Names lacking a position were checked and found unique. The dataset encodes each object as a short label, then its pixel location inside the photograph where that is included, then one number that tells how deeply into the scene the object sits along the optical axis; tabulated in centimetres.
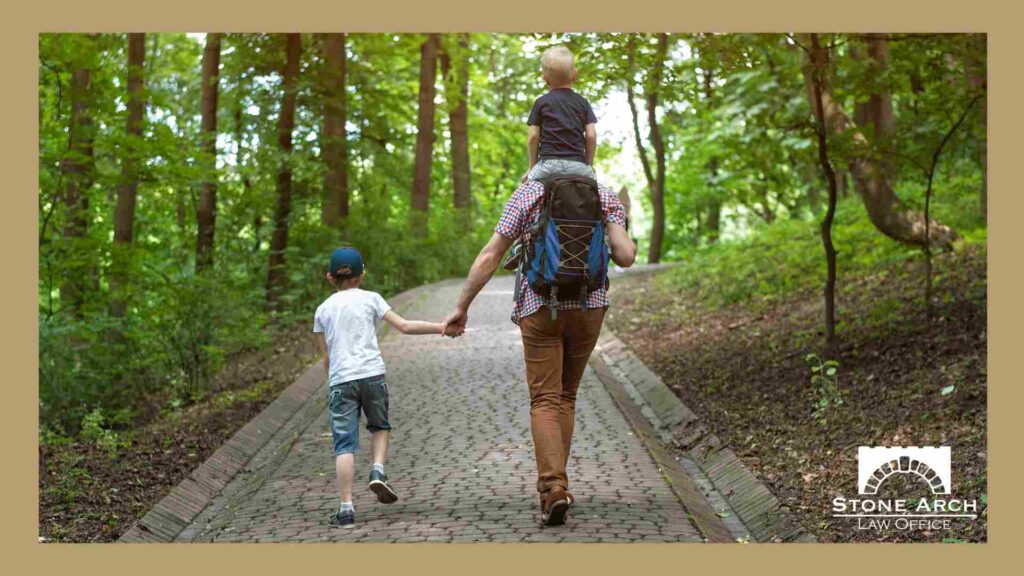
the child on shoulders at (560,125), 646
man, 639
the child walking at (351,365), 679
